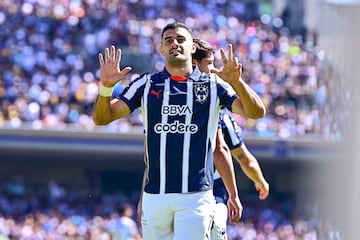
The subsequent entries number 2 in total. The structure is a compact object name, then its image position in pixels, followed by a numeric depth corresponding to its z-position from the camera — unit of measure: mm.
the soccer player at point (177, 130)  12406
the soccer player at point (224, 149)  13758
